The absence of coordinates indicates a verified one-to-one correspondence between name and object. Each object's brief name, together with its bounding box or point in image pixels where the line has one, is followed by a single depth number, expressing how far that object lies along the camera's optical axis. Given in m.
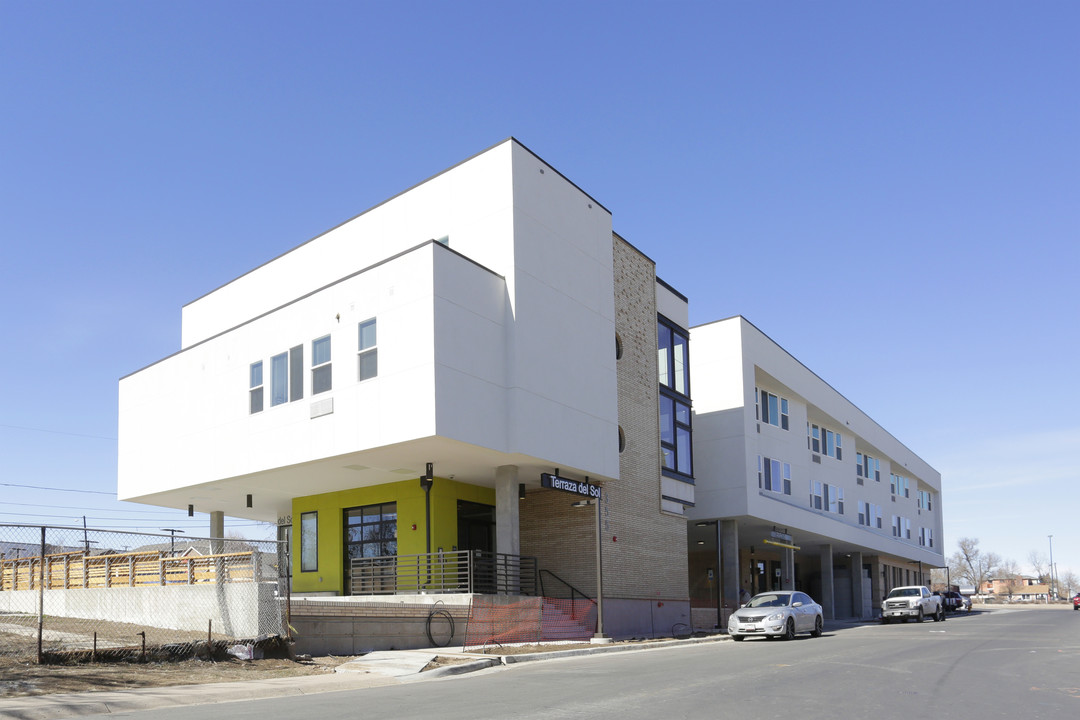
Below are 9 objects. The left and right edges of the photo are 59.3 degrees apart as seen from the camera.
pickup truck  42.75
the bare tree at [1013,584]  175.12
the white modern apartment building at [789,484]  40.31
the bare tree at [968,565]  172.25
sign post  24.92
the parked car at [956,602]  63.97
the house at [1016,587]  168.38
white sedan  25.41
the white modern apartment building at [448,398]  24.67
